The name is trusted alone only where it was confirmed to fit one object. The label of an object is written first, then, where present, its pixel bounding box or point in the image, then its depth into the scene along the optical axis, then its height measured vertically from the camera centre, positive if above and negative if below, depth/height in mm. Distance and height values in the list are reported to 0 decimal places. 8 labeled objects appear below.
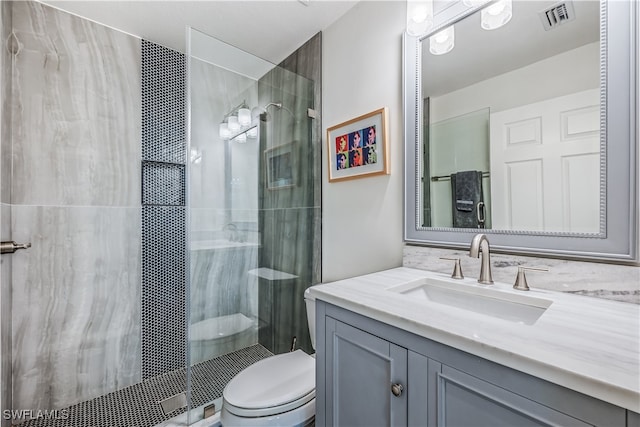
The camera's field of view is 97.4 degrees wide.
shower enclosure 1555 -15
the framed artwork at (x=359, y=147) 1488 +386
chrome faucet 973 -170
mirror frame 808 +180
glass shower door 1553 +43
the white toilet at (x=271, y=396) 1114 -759
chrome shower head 1810 +685
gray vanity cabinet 509 -394
